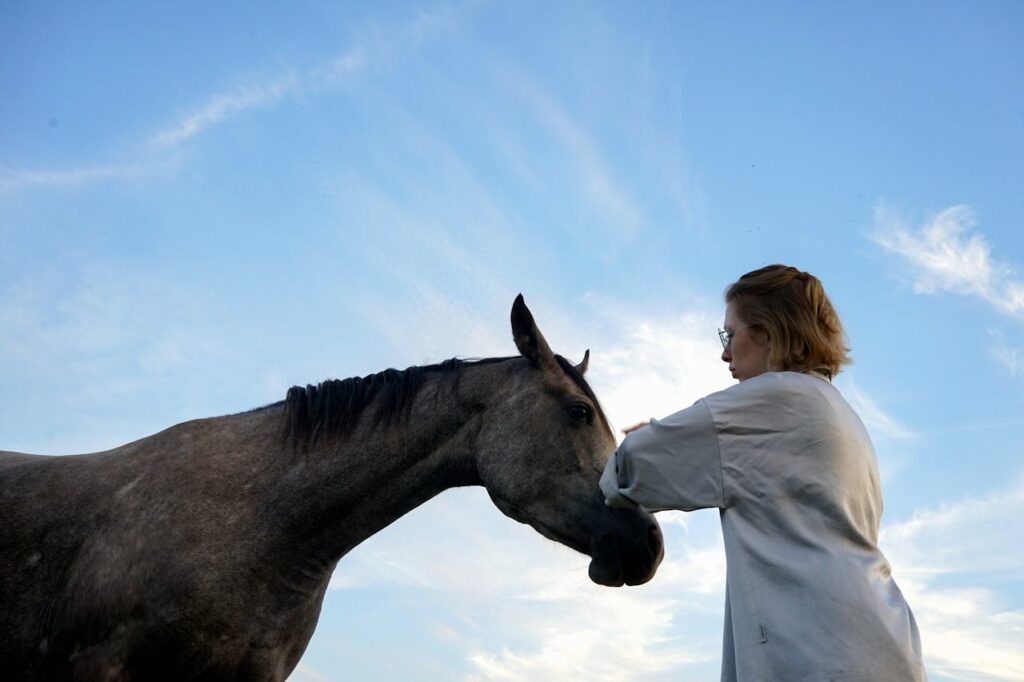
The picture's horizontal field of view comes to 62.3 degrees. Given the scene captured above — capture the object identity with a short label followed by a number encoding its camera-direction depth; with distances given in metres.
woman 2.57
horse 4.43
